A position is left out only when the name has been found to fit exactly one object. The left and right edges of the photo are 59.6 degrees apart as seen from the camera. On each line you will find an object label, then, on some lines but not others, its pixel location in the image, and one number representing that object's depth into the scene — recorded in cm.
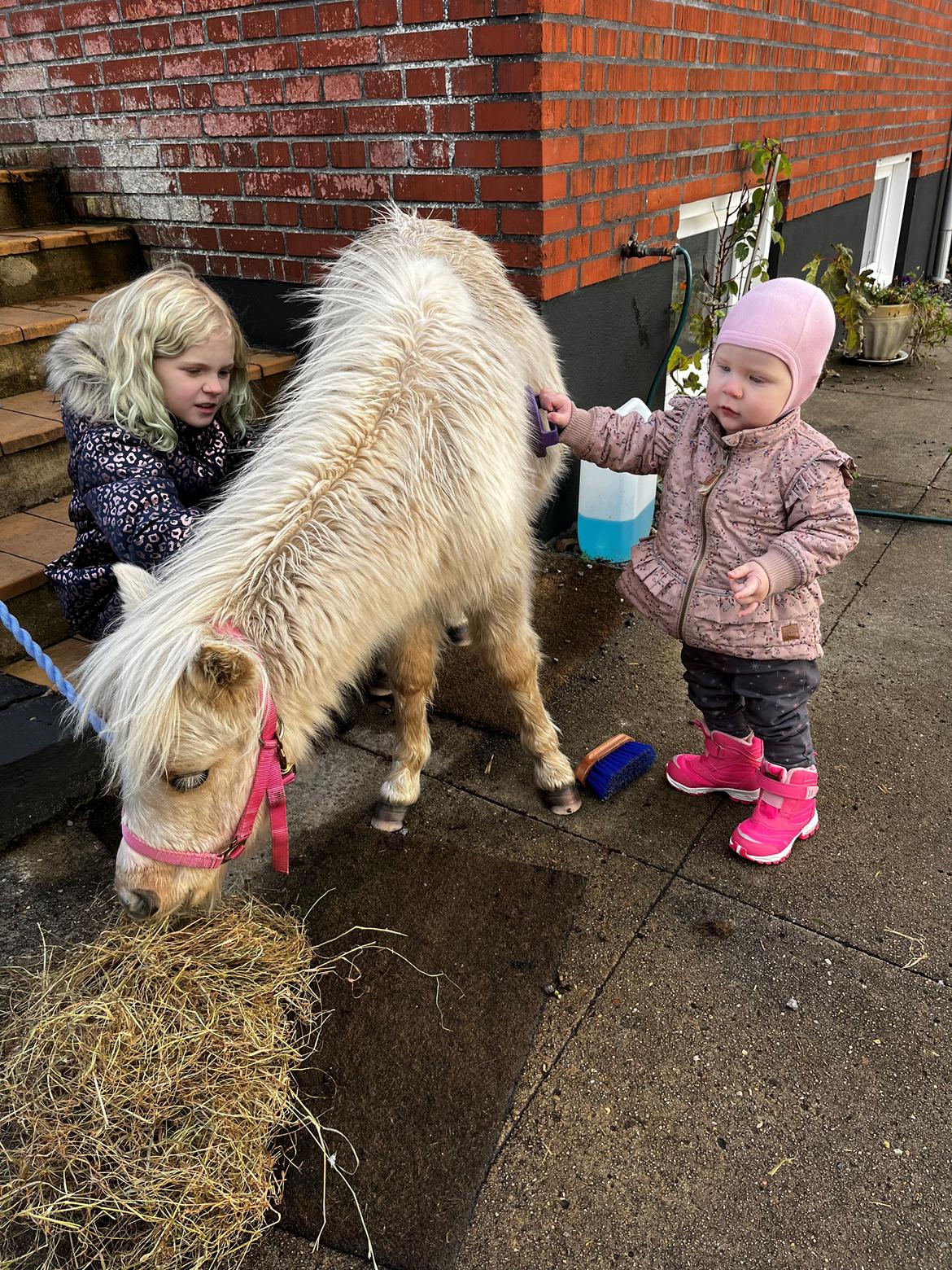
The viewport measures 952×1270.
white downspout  1086
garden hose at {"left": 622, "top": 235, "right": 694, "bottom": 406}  414
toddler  206
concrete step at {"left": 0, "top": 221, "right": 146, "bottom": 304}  416
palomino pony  160
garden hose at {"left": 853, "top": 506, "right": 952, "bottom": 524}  451
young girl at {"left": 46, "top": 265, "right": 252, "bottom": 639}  231
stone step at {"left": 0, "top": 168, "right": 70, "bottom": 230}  455
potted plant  695
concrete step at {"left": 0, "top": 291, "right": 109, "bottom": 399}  370
